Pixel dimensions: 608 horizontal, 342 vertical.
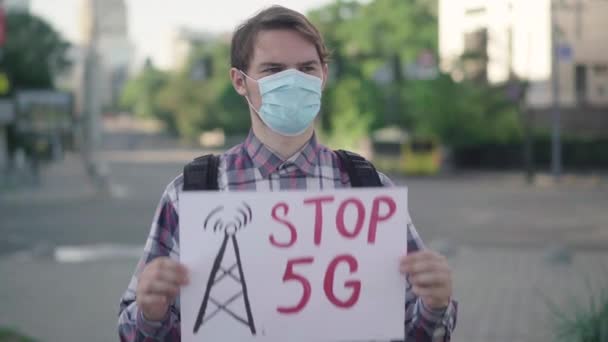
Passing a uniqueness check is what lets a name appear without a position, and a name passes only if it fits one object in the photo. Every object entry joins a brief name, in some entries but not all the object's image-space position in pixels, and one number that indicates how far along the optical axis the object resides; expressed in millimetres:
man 2320
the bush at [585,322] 4340
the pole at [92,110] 25028
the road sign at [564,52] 17656
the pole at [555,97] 17978
